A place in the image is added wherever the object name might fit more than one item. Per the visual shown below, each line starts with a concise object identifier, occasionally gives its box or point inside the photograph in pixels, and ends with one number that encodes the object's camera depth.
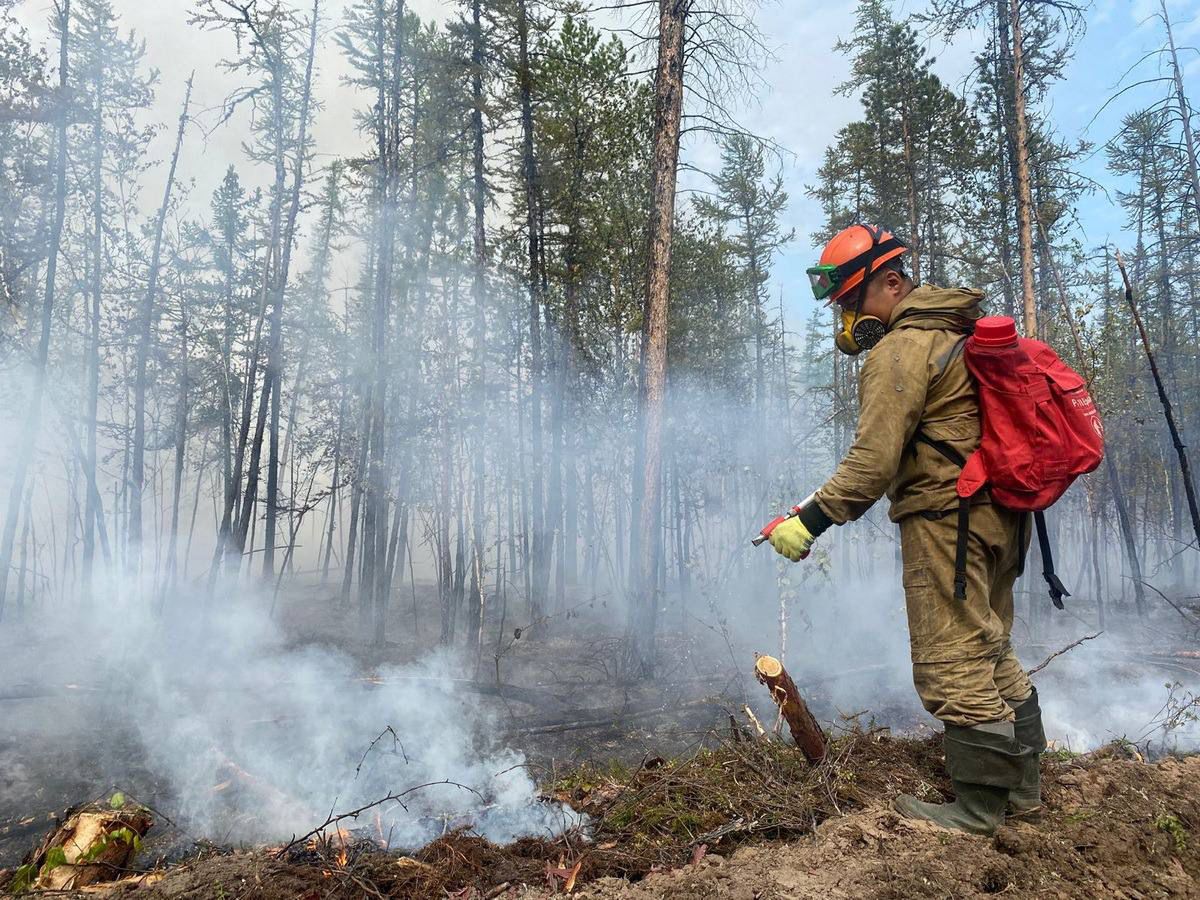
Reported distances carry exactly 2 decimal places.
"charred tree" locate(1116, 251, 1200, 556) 4.76
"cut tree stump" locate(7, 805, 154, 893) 3.32
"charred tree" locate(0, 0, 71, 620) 13.50
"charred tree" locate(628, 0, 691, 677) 9.71
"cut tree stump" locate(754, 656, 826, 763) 3.11
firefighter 2.61
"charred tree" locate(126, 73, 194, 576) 17.41
